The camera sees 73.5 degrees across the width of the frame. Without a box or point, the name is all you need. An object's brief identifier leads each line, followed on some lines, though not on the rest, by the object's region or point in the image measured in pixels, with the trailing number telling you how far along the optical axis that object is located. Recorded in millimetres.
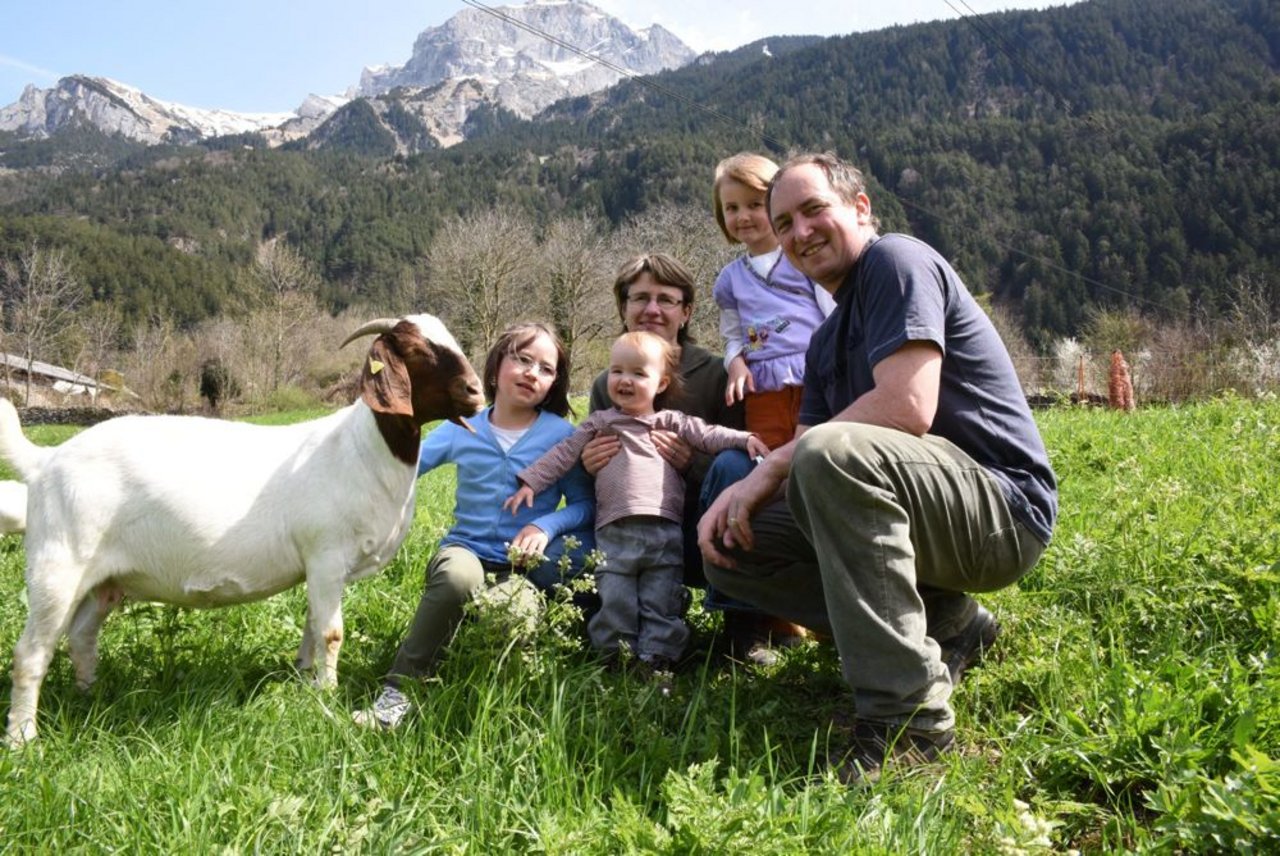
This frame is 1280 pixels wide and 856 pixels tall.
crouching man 2545
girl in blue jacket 3604
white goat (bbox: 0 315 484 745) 3043
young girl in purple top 4094
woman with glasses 3723
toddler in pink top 3488
